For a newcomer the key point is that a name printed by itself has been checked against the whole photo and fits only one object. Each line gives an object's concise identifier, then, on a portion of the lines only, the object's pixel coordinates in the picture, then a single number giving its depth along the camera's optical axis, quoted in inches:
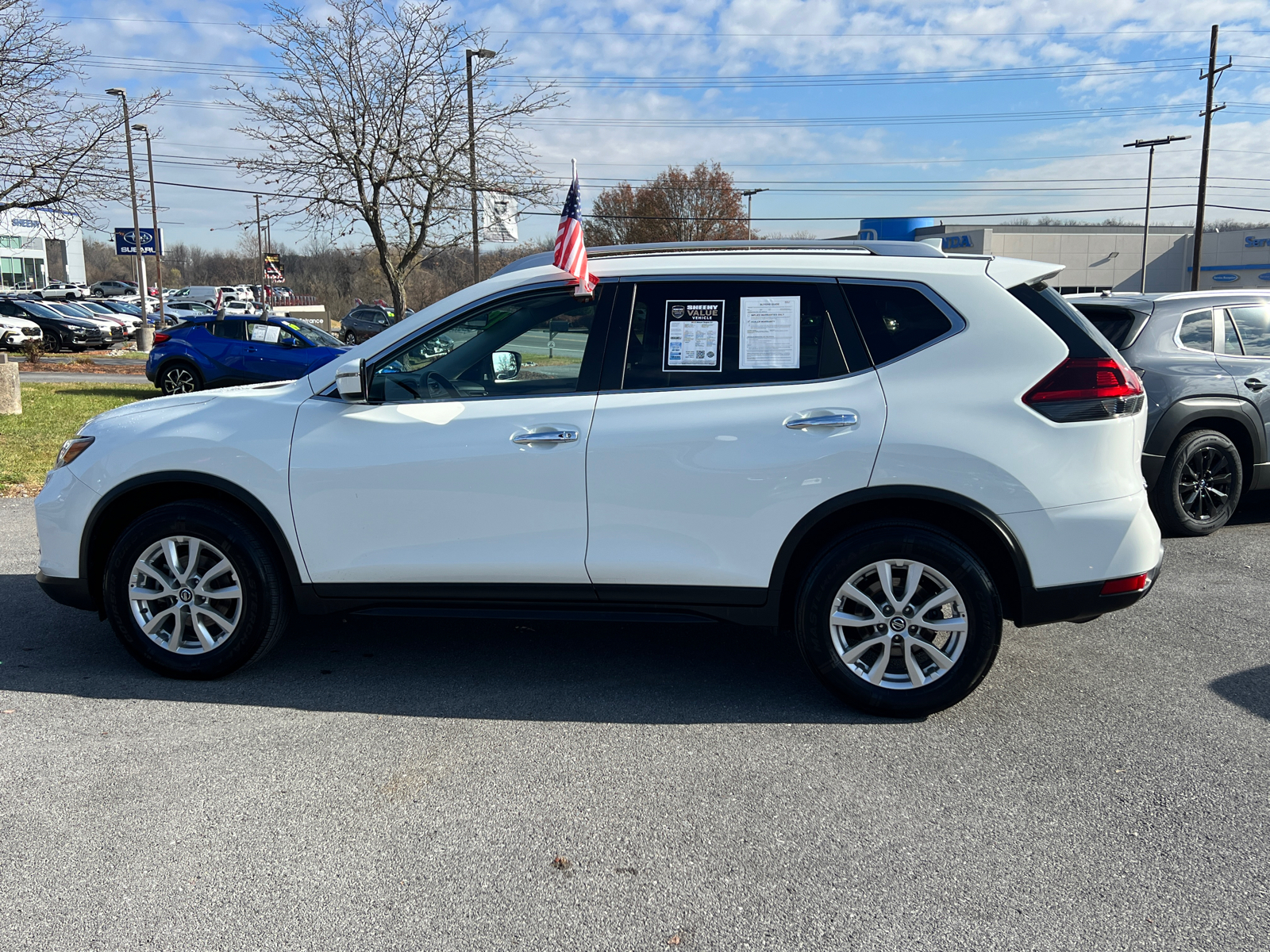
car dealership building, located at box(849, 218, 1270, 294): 2310.5
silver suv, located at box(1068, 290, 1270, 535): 280.5
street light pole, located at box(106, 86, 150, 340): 672.1
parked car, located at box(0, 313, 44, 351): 1063.6
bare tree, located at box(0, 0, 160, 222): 462.3
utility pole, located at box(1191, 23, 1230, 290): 1272.1
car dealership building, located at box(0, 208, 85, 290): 2657.0
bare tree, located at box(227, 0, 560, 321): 641.6
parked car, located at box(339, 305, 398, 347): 1334.9
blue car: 650.2
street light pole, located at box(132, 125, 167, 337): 1309.5
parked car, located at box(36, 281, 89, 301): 2184.4
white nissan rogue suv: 152.0
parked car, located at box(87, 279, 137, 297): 2679.6
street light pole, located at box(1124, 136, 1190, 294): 1911.9
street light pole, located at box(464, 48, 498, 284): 667.4
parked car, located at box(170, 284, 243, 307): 2331.4
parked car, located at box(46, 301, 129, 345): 1240.8
